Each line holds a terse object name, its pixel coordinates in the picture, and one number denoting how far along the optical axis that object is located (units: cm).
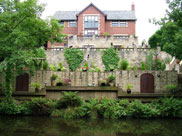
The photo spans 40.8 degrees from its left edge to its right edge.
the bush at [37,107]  1833
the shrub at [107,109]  1789
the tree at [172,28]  1805
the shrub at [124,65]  2324
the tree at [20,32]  1791
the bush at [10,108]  1789
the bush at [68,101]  1869
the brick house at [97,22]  4222
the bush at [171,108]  1787
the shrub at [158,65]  2735
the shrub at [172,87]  2072
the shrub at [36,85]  2101
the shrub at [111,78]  2197
